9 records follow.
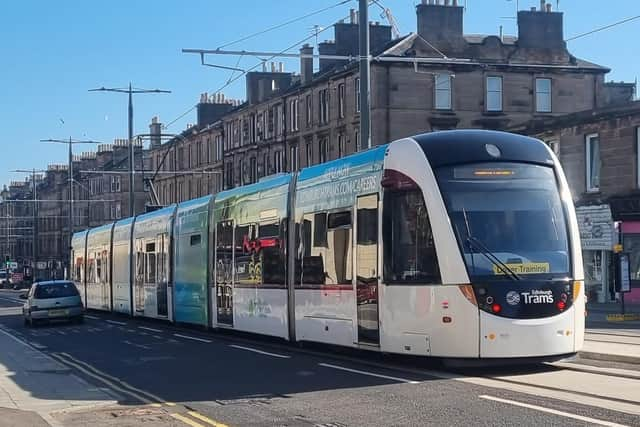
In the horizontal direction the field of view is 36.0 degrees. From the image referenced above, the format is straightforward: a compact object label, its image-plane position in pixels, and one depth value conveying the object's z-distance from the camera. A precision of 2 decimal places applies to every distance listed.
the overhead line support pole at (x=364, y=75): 22.53
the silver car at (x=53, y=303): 33.80
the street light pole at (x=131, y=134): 44.66
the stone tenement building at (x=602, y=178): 35.62
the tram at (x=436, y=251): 13.20
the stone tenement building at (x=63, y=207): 91.62
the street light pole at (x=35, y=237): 89.75
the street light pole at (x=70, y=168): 58.62
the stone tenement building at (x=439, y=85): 51.22
